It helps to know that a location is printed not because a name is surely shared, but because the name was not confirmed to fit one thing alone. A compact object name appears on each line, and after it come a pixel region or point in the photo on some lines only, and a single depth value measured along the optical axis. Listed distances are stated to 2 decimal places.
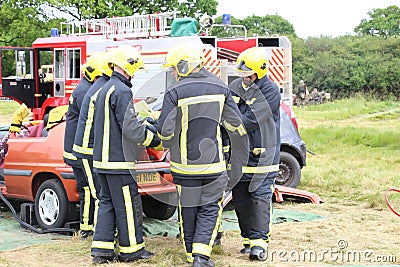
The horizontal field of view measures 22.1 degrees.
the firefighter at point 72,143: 10.59
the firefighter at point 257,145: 9.48
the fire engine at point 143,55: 17.41
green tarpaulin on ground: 10.62
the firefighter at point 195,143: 8.64
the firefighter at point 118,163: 8.96
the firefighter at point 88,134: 9.83
